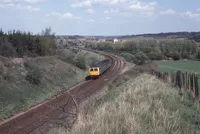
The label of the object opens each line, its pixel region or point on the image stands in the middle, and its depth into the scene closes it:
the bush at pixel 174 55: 118.55
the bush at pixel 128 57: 99.02
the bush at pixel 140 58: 92.65
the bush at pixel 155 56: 114.56
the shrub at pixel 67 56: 59.76
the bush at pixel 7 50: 41.97
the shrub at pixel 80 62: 61.31
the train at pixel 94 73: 51.34
